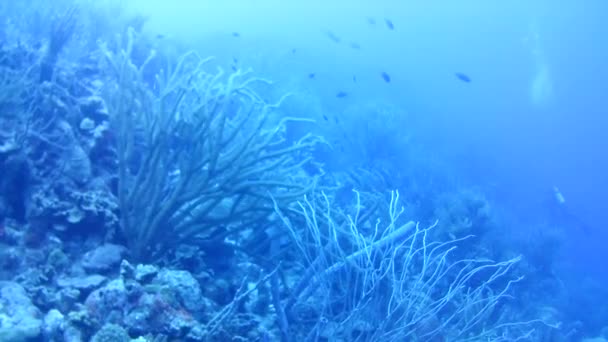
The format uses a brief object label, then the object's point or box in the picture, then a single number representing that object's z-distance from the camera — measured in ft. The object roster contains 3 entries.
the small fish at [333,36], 50.60
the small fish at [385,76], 41.11
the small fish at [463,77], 44.73
